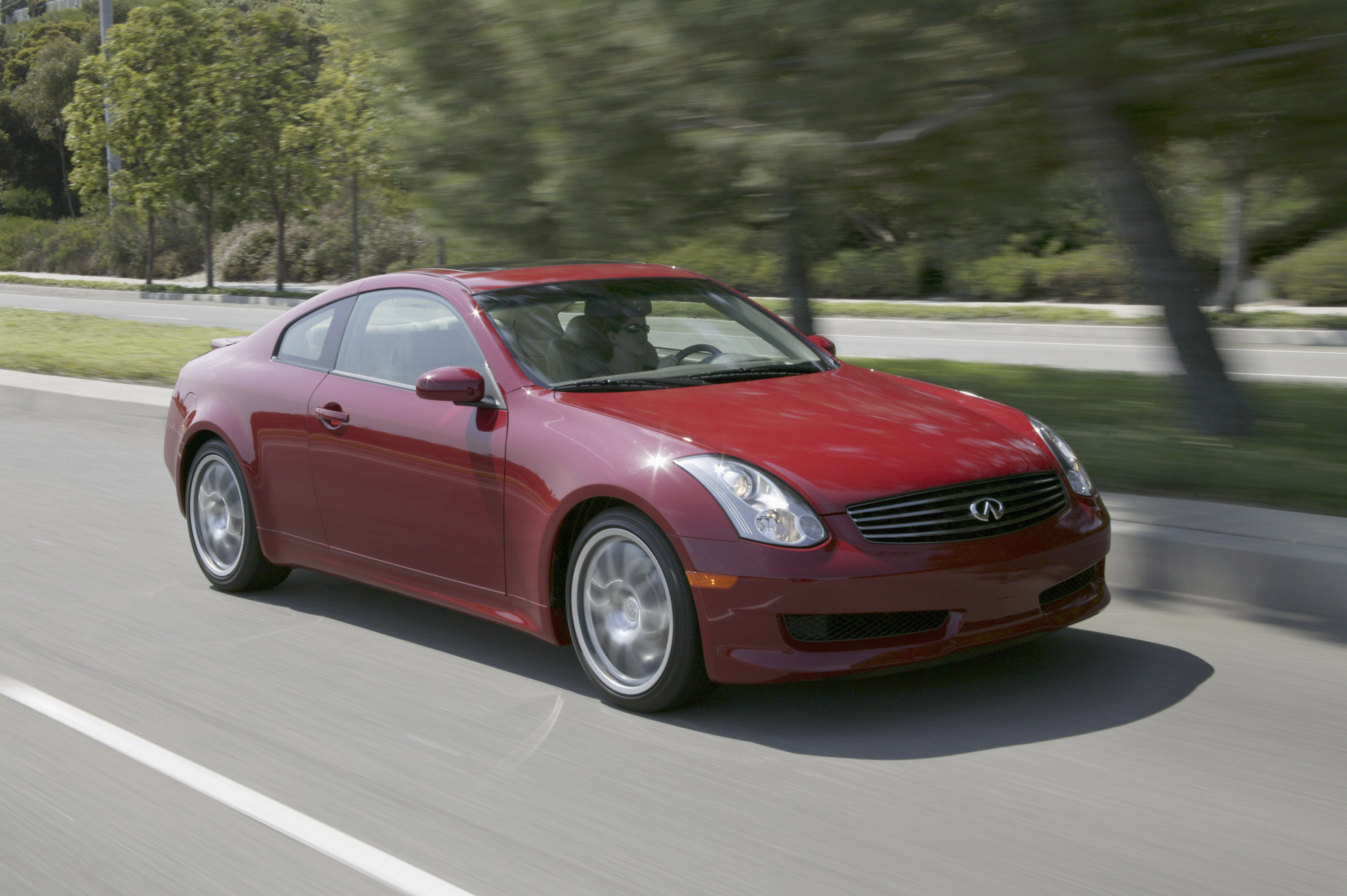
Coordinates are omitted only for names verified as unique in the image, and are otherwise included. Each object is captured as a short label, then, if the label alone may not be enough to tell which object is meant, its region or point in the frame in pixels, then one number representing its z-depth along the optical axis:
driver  5.48
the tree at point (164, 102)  39.84
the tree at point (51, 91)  73.38
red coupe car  4.37
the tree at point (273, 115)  39.34
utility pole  41.59
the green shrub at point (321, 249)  44.25
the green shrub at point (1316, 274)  22.88
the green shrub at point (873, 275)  29.08
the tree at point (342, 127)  32.97
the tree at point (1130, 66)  8.23
